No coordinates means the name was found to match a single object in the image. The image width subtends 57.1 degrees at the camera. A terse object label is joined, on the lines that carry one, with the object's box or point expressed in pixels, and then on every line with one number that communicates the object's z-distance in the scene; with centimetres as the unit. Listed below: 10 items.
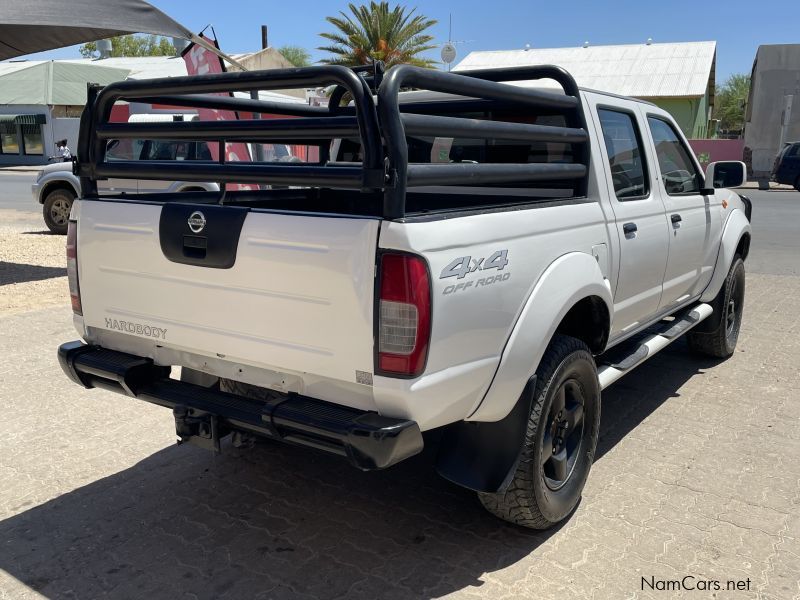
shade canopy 949
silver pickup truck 256
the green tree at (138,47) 6656
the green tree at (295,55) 6826
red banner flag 980
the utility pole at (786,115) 3188
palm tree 3356
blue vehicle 2573
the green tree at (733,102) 7644
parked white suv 1165
